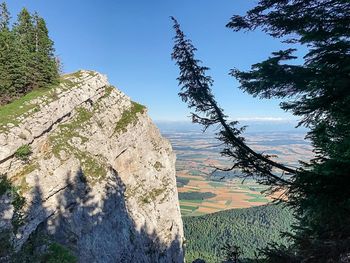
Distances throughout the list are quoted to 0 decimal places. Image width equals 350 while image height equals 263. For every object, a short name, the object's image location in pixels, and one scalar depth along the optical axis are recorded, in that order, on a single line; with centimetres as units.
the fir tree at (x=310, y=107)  850
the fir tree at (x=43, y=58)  3878
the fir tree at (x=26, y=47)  3816
